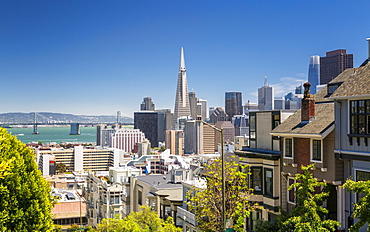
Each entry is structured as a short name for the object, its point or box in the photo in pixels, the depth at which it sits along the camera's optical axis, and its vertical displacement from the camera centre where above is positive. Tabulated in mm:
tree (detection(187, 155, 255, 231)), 24703 -4333
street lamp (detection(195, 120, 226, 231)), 19047 -1994
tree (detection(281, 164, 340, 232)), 18016 -3717
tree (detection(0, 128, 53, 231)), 19703 -3514
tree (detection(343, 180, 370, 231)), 14516 -2764
